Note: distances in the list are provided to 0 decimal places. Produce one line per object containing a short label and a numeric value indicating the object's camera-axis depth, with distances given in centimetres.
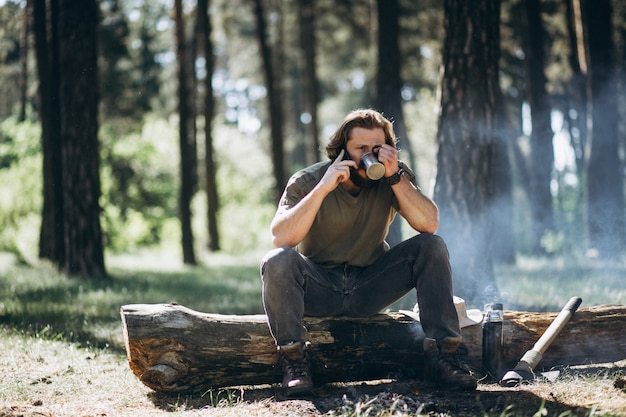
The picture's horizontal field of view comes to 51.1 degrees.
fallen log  412
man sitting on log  407
